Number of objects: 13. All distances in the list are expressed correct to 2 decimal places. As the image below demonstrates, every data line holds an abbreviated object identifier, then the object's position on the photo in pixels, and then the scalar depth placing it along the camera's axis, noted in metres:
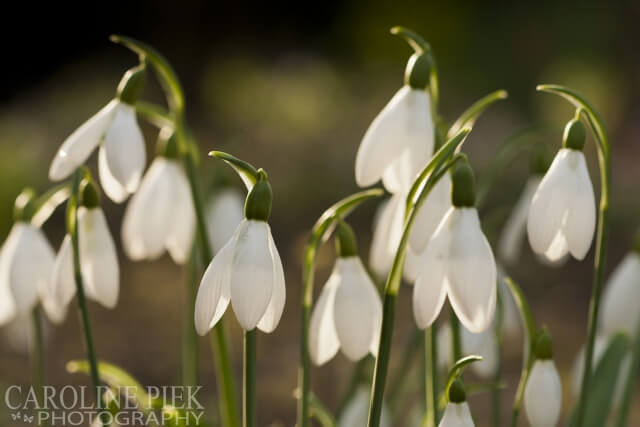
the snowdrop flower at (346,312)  0.72
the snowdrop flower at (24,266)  0.74
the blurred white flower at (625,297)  0.77
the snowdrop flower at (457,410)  0.69
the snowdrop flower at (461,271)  0.68
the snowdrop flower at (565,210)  0.70
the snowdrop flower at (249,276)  0.68
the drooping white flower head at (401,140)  0.72
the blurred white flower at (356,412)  0.78
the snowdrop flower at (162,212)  0.76
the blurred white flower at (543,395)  0.72
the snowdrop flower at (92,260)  0.73
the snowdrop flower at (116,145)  0.72
